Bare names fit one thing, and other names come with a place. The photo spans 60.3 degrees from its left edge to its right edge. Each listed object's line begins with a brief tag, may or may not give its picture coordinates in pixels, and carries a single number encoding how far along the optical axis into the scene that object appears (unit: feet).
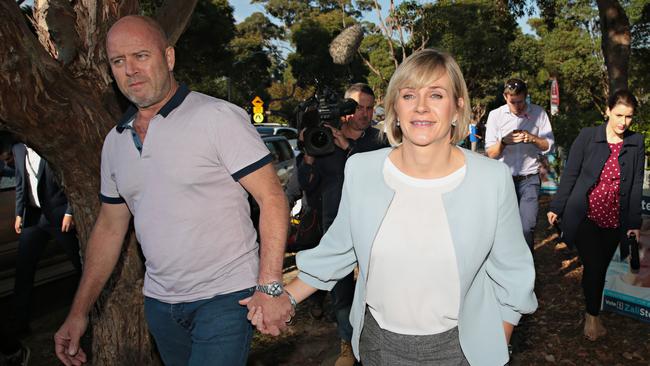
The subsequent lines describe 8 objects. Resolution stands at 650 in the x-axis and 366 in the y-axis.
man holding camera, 14.14
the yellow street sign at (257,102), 81.56
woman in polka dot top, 14.34
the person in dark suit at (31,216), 17.42
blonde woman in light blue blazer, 6.44
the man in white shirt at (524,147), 18.37
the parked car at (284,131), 58.90
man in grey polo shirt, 7.65
